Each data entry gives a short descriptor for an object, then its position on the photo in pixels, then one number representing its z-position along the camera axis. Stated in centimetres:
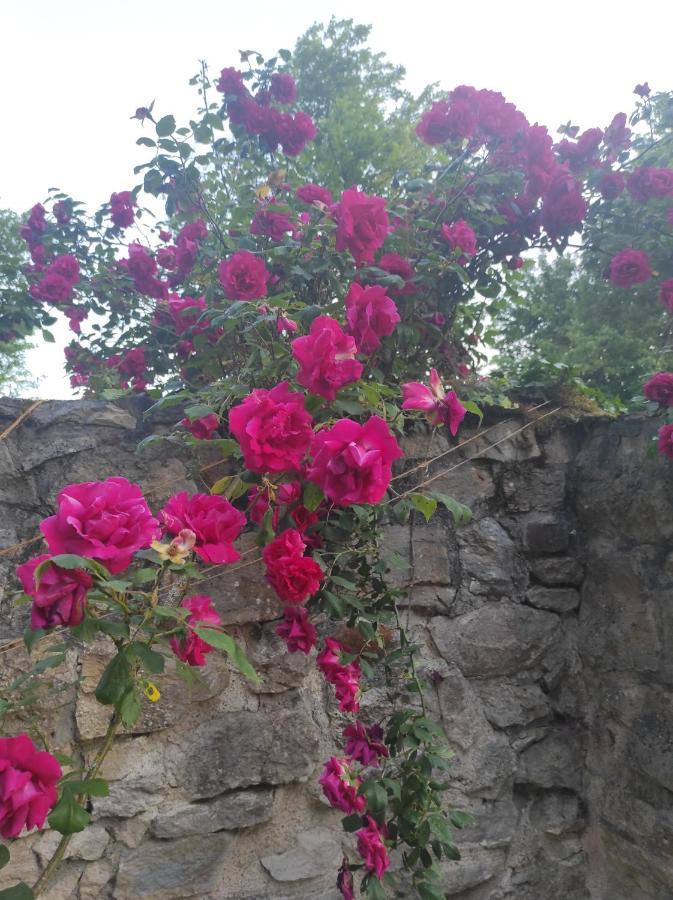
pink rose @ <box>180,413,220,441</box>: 113
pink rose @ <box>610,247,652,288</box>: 162
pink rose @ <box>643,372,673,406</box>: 131
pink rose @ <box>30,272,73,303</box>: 177
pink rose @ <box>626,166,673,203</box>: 164
